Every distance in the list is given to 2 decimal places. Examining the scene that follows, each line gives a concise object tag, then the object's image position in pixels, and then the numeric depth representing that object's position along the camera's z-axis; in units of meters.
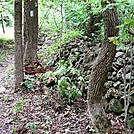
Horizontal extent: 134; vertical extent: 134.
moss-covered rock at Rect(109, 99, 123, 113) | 4.35
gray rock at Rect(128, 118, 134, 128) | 4.04
